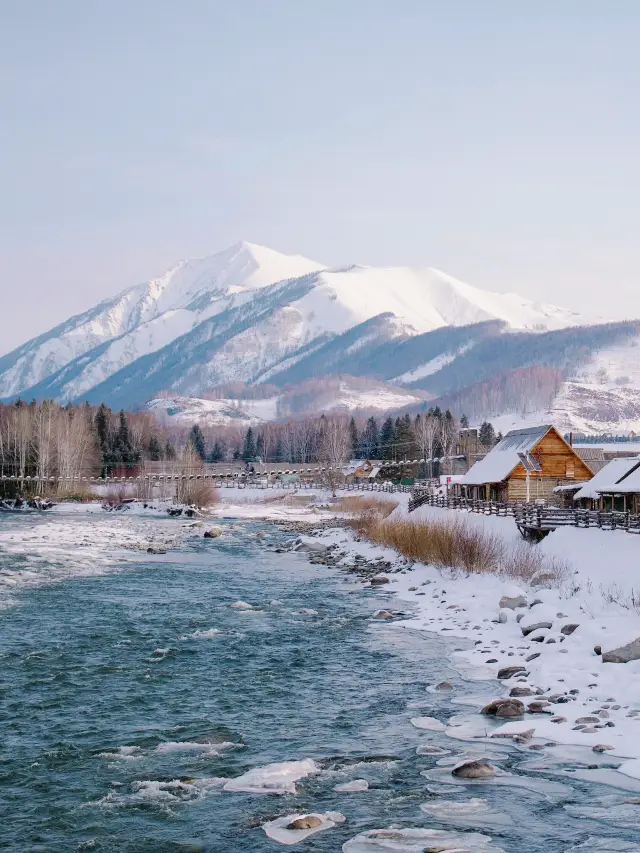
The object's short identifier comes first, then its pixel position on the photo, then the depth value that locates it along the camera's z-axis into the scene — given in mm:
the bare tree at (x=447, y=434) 152650
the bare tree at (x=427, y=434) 152625
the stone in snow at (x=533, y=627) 24484
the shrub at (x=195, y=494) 101500
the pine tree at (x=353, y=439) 180625
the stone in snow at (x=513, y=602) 27938
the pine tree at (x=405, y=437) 150250
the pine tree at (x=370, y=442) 177750
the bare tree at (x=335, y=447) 155500
